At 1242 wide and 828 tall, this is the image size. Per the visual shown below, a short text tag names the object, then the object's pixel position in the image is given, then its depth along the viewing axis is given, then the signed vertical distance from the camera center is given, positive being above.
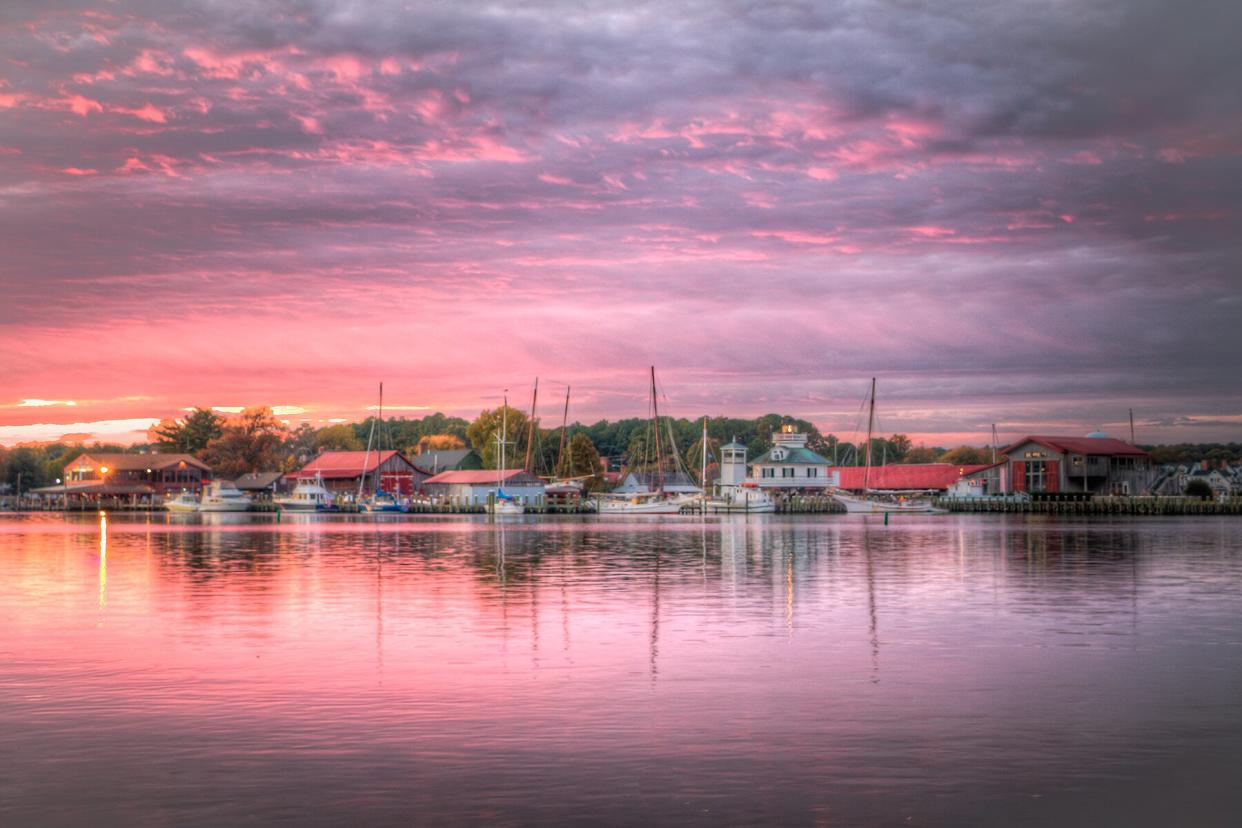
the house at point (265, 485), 190.62 -0.06
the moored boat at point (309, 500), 160.38 -2.05
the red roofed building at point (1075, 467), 147.25 +0.09
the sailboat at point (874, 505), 140.38 -3.77
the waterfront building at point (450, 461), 188.50 +3.03
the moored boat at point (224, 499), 165.62 -1.84
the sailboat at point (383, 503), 146.88 -2.45
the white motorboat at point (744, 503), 143.00 -3.24
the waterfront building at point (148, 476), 195.12 +1.72
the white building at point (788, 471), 158.88 +0.37
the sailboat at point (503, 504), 143.82 -2.89
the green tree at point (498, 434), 181.88 +6.59
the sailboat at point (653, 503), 142.75 -3.08
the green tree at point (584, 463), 173.62 +2.11
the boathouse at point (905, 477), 162.62 -0.77
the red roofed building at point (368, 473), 172.38 +1.41
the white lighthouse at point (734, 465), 159.25 +1.27
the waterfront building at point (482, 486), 157.12 -0.72
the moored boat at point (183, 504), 164.00 -2.29
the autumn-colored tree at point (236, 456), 198.25 +4.66
